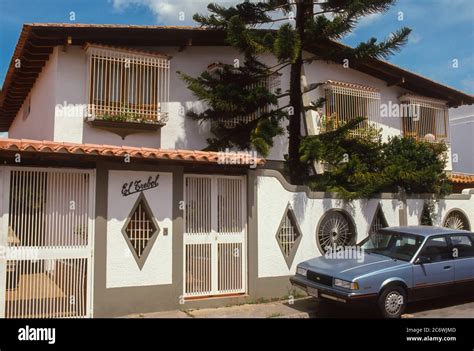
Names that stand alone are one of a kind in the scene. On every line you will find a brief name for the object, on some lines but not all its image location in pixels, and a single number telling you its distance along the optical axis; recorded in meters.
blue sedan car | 7.29
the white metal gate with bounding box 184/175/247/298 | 8.52
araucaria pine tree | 10.62
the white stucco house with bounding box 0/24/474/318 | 7.22
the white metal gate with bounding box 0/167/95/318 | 6.98
